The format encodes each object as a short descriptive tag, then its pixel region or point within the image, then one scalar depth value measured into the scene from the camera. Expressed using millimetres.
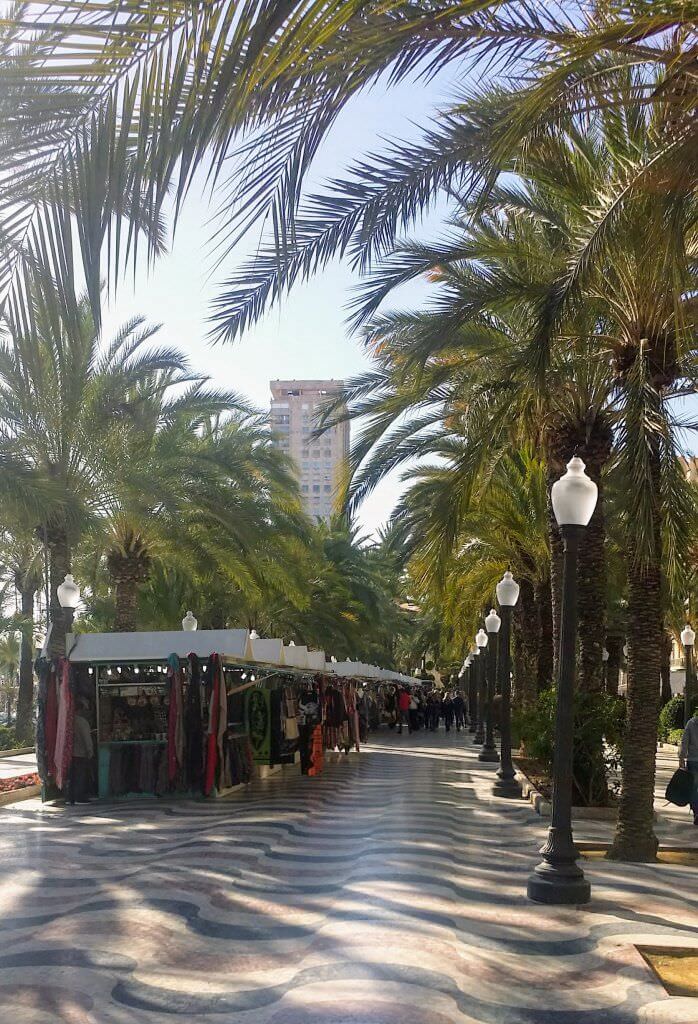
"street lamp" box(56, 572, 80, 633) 17562
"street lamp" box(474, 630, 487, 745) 37656
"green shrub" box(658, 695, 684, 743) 35125
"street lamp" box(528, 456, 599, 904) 8688
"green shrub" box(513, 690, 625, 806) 14961
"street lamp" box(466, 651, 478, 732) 48000
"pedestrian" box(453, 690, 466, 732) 51719
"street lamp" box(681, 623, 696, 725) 26753
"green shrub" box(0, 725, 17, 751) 27922
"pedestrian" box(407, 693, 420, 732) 45628
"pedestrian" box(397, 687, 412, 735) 43812
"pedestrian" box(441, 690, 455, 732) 50594
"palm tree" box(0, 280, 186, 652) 18562
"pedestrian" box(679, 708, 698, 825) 14000
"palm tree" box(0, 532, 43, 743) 26820
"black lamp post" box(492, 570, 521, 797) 17125
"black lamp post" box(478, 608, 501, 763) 25094
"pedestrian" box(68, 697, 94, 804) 15719
